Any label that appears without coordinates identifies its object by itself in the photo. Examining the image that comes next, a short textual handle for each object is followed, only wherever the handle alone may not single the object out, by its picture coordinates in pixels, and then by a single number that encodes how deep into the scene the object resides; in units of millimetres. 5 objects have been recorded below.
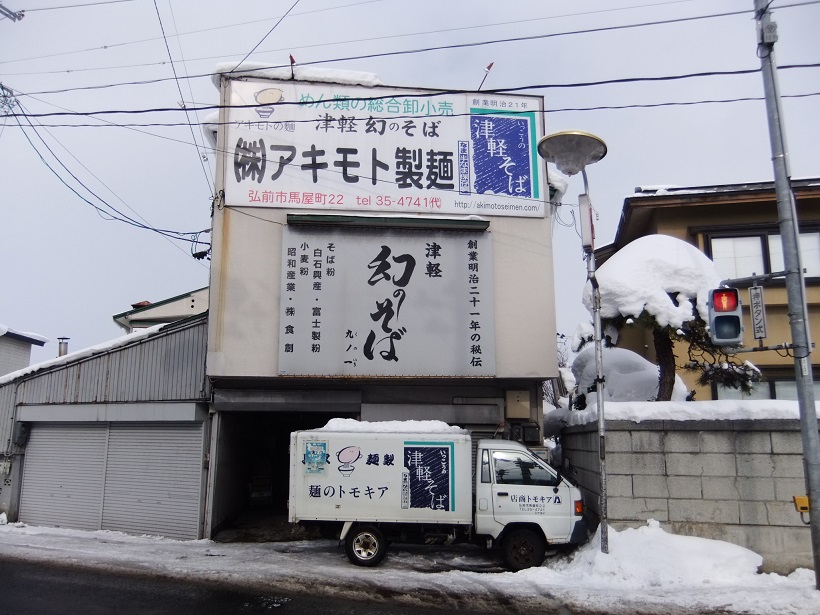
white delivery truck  10227
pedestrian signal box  8273
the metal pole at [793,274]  8156
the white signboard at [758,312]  8438
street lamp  9344
